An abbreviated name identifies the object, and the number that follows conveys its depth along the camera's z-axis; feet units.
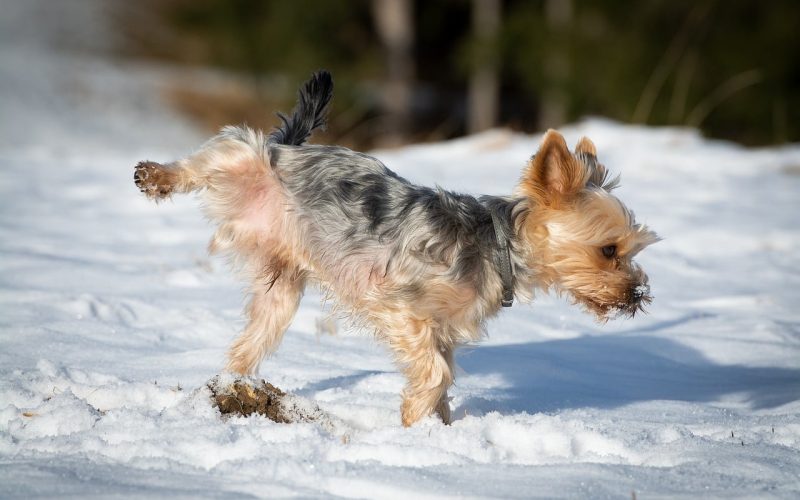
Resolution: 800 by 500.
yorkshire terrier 29.99
